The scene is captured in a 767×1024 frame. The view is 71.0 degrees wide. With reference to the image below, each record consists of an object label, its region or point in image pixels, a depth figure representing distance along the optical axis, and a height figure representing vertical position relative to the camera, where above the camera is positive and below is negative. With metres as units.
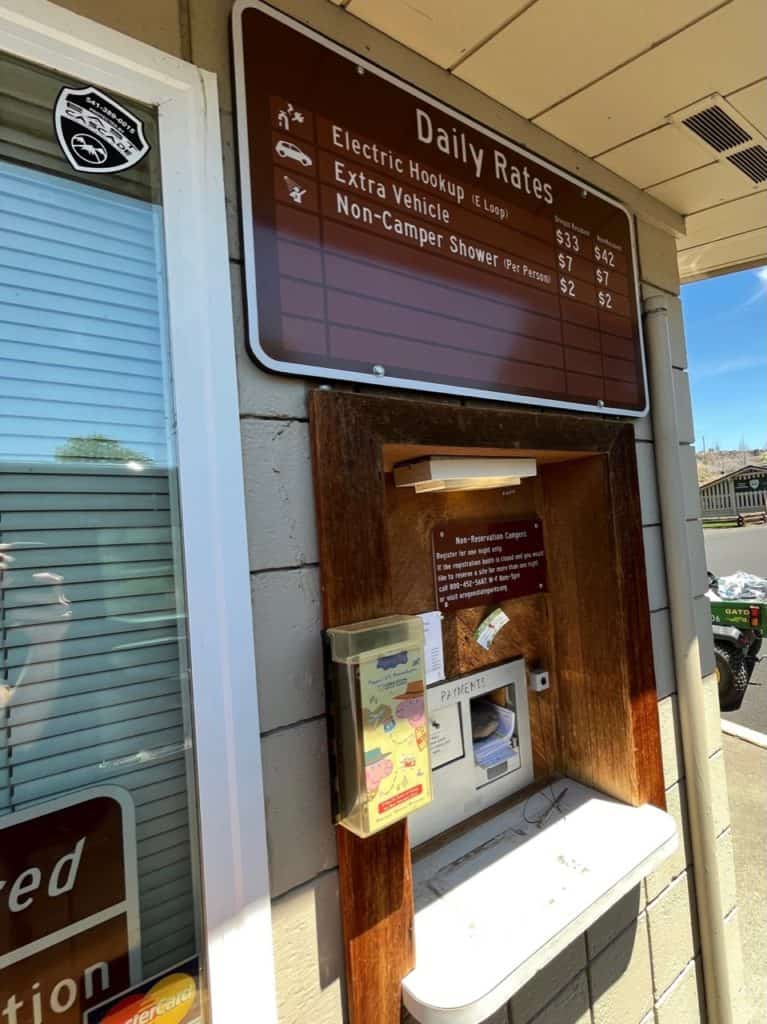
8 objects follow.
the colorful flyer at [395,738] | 1.09 -0.44
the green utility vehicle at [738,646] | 6.02 -1.60
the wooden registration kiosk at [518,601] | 1.15 -0.17
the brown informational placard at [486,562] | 1.67 -0.13
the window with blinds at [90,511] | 0.89 +0.07
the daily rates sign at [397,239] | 1.13 +0.73
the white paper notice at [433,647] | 1.57 -0.36
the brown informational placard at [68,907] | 0.84 -0.58
